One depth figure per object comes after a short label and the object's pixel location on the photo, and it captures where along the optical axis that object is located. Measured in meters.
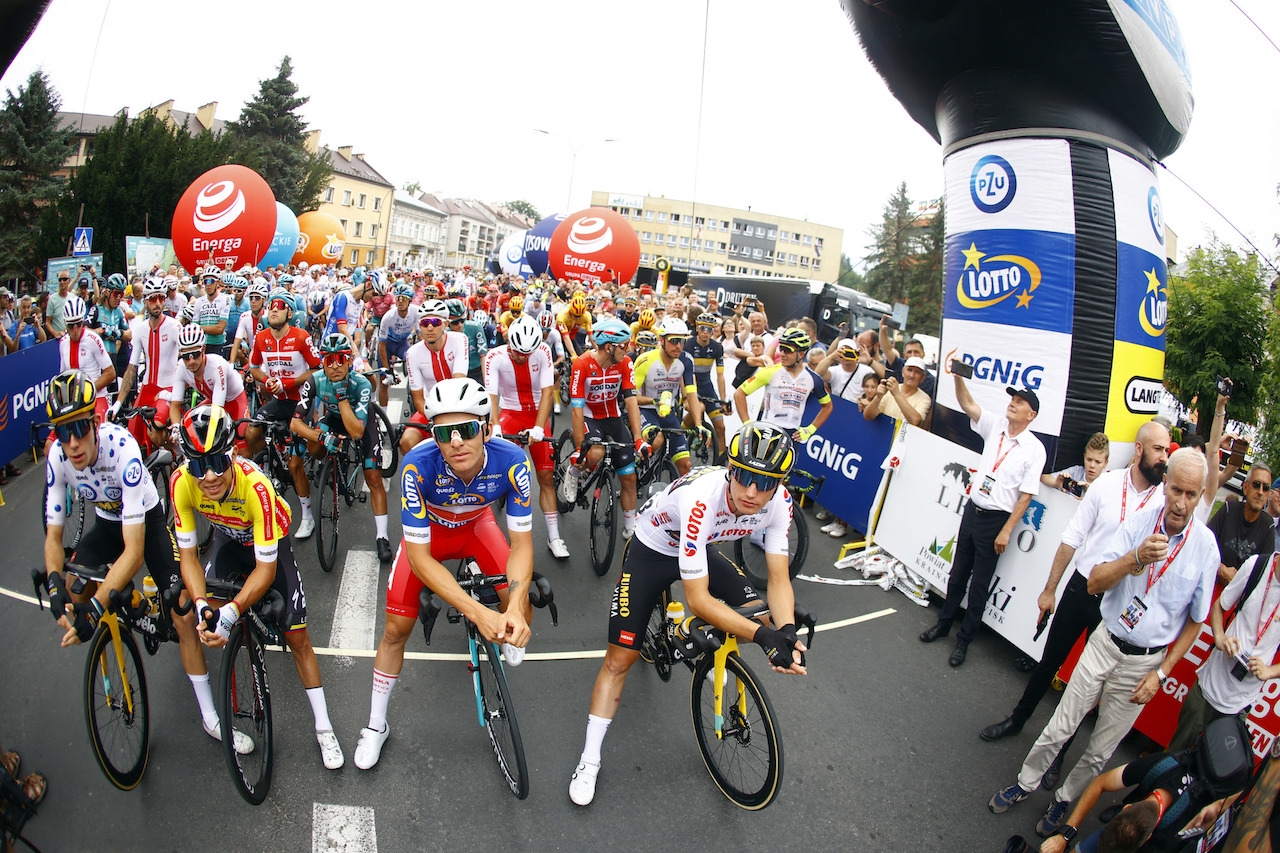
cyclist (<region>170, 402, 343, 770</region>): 3.32
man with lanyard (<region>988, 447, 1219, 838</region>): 3.59
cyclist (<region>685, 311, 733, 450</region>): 8.48
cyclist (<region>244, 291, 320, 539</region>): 6.84
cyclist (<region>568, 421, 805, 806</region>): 3.27
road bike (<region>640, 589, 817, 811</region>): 3.52
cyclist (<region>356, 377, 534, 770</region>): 3.51
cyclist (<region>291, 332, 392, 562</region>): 6.06
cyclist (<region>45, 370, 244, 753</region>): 3.50
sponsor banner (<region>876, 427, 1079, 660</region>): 5.60
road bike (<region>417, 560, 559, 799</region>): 3.54
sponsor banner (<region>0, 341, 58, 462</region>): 7.95
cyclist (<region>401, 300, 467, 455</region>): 7.11
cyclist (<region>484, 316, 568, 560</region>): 6.52
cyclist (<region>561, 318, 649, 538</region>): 6.60
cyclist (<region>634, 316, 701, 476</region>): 7.17
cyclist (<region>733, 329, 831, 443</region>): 7.30
